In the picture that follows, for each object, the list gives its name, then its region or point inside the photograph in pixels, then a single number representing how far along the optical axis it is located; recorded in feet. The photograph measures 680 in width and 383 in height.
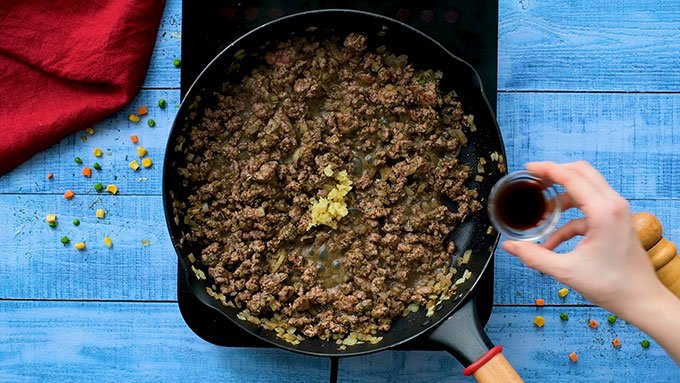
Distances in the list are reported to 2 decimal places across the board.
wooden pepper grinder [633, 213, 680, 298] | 4.42
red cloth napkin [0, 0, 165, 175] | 5.76
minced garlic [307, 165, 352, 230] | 5.42
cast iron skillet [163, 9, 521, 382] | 4.90
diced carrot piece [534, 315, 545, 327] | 5.88
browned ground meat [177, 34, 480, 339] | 5.42
